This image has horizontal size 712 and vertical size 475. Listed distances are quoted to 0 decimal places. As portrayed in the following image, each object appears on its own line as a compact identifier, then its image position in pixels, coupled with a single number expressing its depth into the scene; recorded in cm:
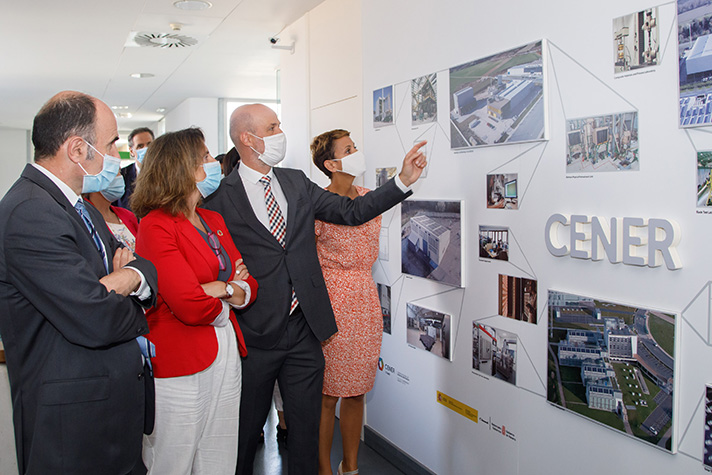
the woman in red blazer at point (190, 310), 197
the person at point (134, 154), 381
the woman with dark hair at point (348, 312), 286
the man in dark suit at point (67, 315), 149
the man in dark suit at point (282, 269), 244
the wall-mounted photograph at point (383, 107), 320
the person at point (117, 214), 248
